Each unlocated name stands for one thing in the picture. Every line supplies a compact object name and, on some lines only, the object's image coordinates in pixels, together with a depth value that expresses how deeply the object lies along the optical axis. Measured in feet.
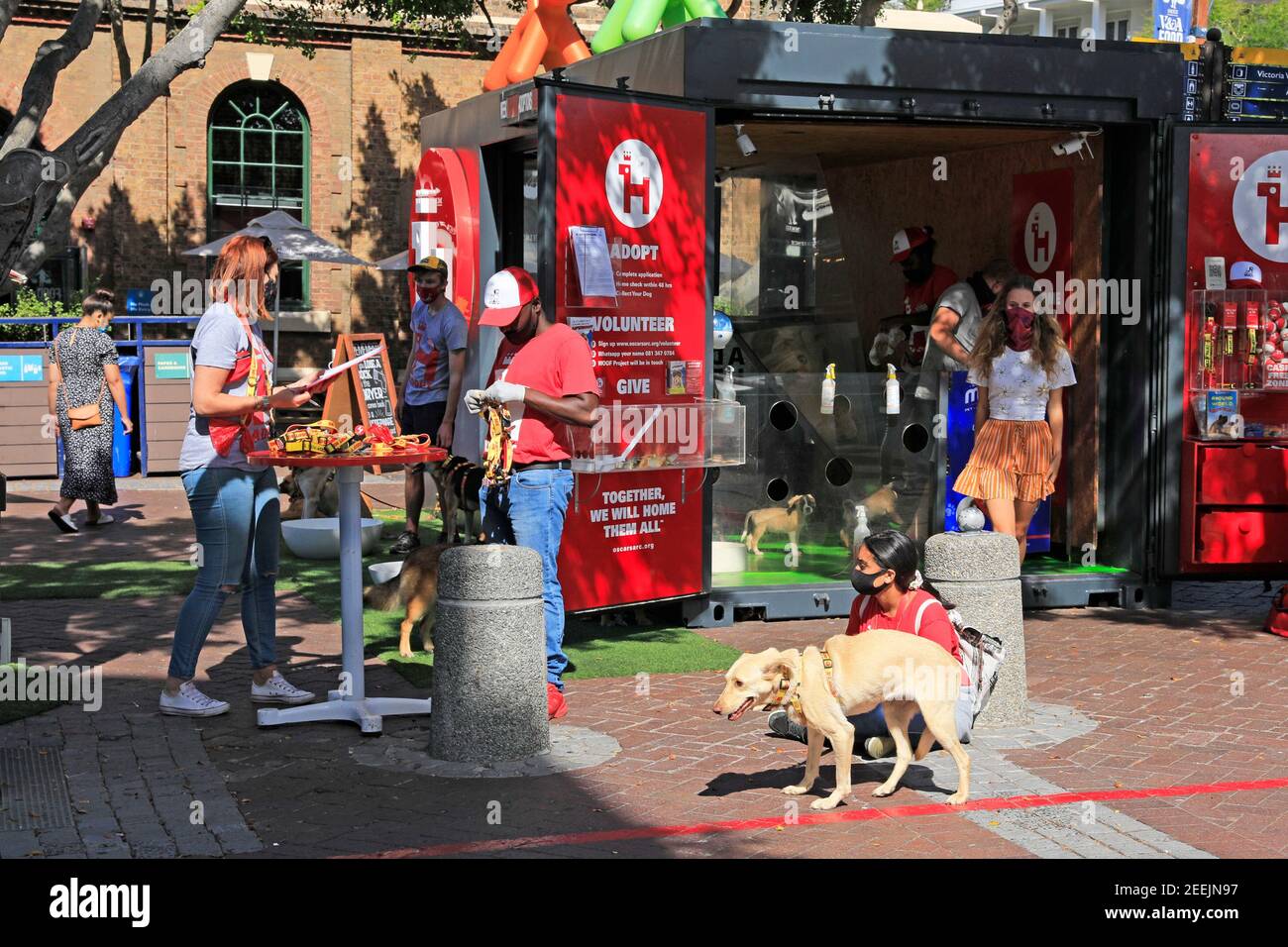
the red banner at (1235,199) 32.94
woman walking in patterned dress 42.68
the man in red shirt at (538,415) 23.39
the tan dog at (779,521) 33.17
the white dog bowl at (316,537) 39.24
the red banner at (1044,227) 35.59
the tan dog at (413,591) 27.68
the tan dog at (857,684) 18.58
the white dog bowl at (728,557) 33.06
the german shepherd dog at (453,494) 35.68
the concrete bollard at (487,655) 21.22
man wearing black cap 35.63
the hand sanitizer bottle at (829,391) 33.12
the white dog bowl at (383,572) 30.68
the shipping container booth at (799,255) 29.19
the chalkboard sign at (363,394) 44.93
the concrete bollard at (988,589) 23.94
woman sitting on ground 20.13
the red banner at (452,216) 34.58
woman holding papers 22.35
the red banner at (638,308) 28.27
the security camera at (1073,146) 33.96
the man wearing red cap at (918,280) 37.14
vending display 33.06
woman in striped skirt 30.89
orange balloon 36.27
